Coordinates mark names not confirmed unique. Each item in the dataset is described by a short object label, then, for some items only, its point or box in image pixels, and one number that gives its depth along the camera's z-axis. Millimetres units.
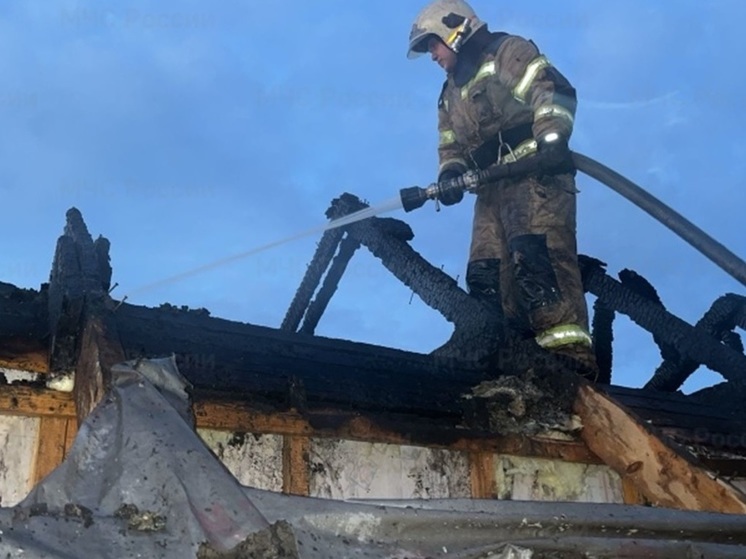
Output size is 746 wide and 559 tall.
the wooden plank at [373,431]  3000
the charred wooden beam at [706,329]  7066
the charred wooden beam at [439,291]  4555
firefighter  4863
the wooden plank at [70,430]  2797
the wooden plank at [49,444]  2699
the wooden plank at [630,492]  3537
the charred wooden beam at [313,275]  7227
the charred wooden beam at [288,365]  3250
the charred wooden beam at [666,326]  5754
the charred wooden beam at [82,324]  2684
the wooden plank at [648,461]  3031
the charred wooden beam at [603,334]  7352
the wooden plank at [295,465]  3004
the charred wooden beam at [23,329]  3014
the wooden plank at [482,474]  3369
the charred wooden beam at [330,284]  7203
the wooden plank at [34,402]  2732
